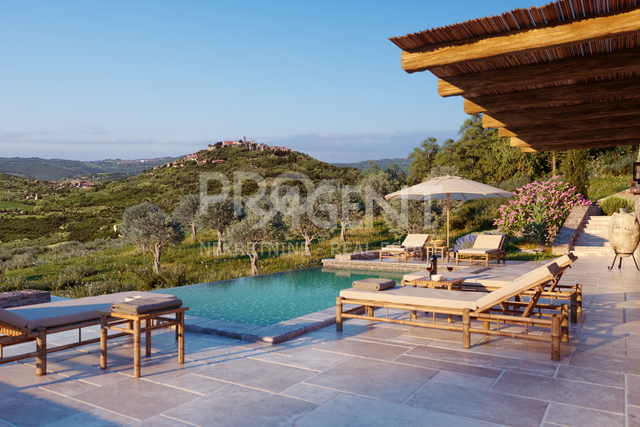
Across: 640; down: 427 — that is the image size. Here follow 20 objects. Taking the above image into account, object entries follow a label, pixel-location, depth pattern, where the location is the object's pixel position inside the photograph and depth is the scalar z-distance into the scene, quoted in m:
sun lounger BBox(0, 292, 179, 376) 3.50
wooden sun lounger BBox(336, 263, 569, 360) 4.17
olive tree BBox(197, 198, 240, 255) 18.47
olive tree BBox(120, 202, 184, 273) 15.36
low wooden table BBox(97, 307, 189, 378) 3.63
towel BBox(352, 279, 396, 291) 5.09
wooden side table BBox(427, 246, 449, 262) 11.74
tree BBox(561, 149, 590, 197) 20.17
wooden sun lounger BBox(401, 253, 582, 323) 5.06
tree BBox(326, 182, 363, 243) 19.70
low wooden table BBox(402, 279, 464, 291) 5.90
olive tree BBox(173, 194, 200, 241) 21.62
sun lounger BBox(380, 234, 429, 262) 13.05
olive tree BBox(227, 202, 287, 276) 14.27
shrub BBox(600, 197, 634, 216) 18.06
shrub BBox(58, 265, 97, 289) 11.33
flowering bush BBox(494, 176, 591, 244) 15.11
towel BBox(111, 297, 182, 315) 3.71
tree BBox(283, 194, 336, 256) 16.67
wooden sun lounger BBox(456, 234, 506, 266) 11.18
